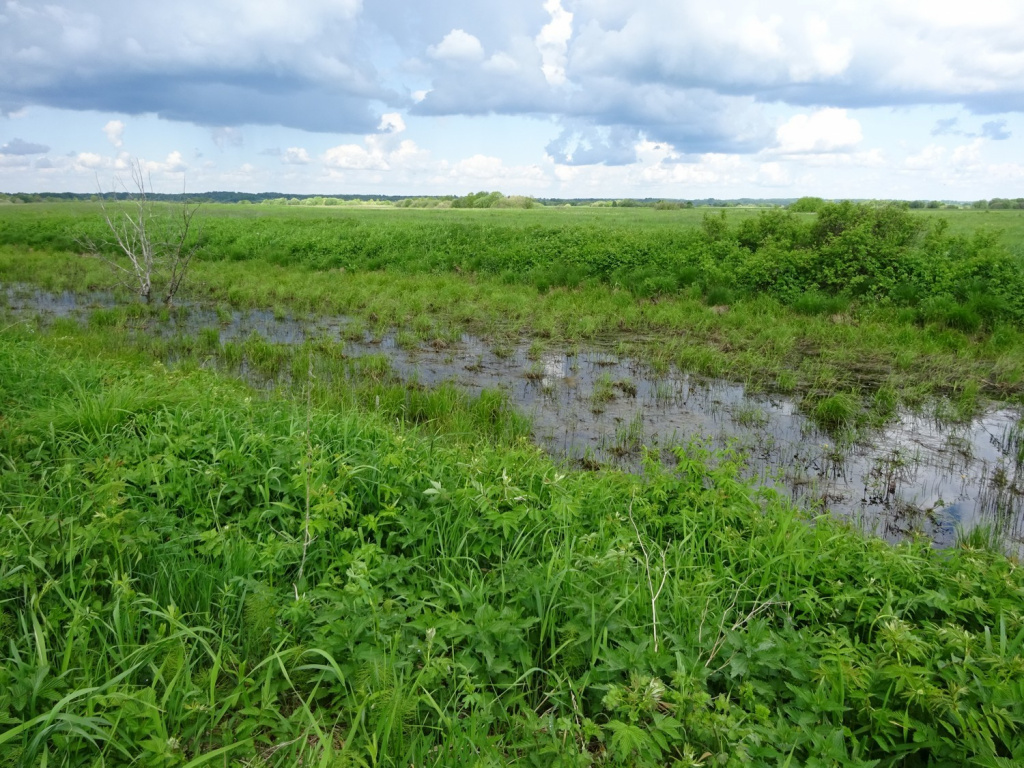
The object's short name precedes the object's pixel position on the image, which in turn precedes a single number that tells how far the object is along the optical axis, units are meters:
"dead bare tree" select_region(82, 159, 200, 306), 14.10
